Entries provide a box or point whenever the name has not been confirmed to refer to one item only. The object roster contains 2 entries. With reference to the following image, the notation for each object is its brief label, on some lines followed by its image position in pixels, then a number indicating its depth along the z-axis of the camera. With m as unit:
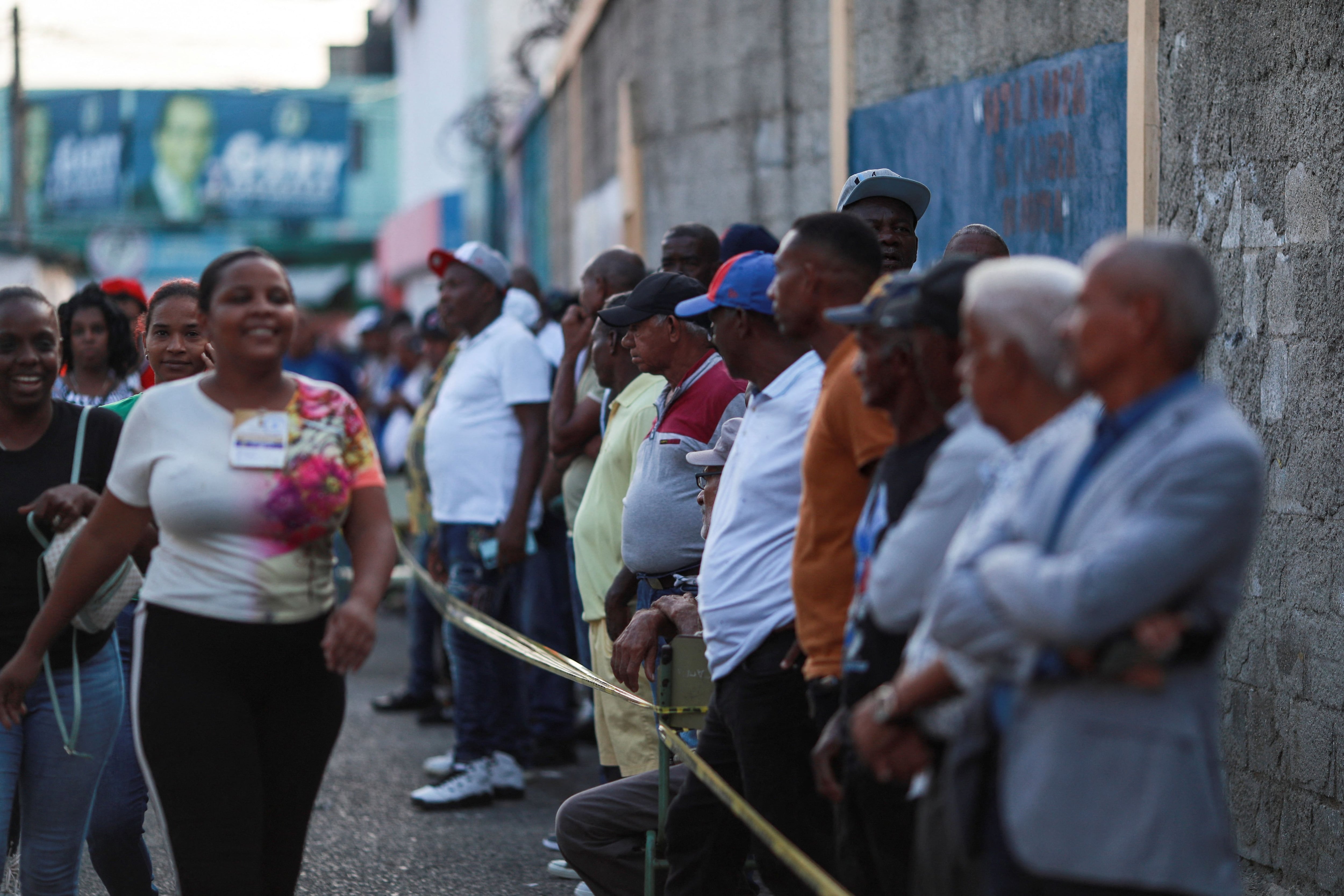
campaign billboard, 46.91
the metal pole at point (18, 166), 31.98
